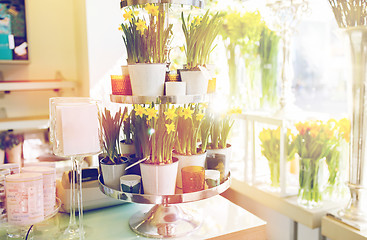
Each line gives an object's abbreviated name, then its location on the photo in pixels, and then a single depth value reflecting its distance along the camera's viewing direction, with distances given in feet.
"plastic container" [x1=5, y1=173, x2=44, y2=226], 3.00
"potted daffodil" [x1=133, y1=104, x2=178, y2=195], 3.14
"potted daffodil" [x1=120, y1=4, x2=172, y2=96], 3.21
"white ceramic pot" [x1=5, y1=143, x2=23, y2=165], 7.52
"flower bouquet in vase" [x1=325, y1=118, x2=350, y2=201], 5.19
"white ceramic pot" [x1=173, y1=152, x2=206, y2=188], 3.39
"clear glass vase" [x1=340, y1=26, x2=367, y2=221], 4.44
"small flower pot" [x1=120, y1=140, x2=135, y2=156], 3.76
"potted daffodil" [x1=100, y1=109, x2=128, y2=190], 3.38
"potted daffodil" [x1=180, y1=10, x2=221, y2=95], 3.33
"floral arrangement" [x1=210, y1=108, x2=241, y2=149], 3.66
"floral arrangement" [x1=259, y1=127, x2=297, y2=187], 6.07
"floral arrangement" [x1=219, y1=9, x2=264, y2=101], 6.75
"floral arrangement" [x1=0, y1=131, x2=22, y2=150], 7.56
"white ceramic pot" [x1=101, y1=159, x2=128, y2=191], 3.36
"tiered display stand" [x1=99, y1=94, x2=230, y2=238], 3.13
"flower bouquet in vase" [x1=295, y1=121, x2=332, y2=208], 5.29
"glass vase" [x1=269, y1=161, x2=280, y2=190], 6.18
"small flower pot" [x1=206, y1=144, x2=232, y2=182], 3.61
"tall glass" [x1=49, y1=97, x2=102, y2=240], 3.01
